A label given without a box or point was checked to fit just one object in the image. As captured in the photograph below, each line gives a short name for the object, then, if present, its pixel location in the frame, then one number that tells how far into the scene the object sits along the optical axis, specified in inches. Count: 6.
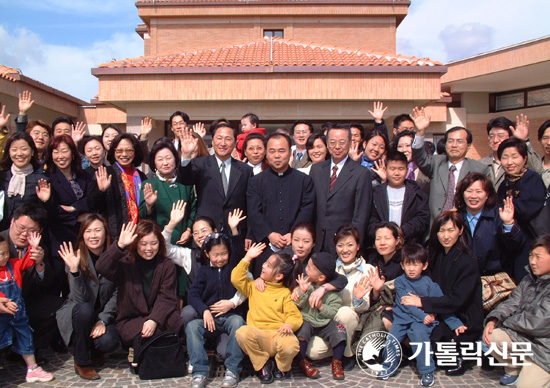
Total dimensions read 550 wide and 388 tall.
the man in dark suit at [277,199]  194.7
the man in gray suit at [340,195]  197.8
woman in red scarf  203.9
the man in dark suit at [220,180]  201.0
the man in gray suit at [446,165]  205.2
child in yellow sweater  163.6
